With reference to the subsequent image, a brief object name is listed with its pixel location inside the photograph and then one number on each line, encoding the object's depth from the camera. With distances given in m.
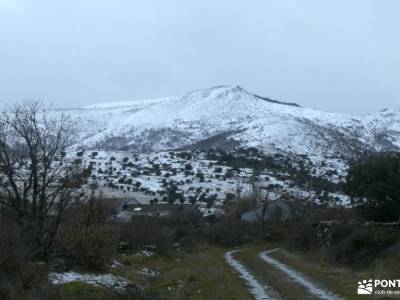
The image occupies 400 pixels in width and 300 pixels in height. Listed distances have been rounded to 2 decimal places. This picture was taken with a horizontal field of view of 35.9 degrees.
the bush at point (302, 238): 41.12
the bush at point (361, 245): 26.65
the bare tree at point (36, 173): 29.14
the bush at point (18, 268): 15.63
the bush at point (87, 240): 28.67
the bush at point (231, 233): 77.69
